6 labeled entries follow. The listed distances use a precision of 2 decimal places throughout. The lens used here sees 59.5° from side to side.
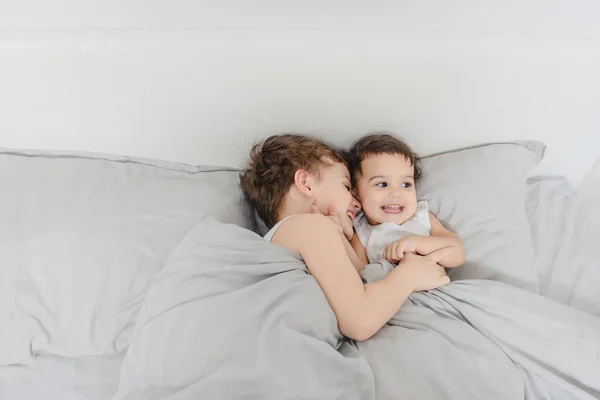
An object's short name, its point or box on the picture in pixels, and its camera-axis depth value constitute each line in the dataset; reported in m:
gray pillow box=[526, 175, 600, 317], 1.13
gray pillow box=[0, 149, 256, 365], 0.99
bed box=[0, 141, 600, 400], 0.85
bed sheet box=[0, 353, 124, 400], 0.96
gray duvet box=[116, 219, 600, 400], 0.83
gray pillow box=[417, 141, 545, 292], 1.11
